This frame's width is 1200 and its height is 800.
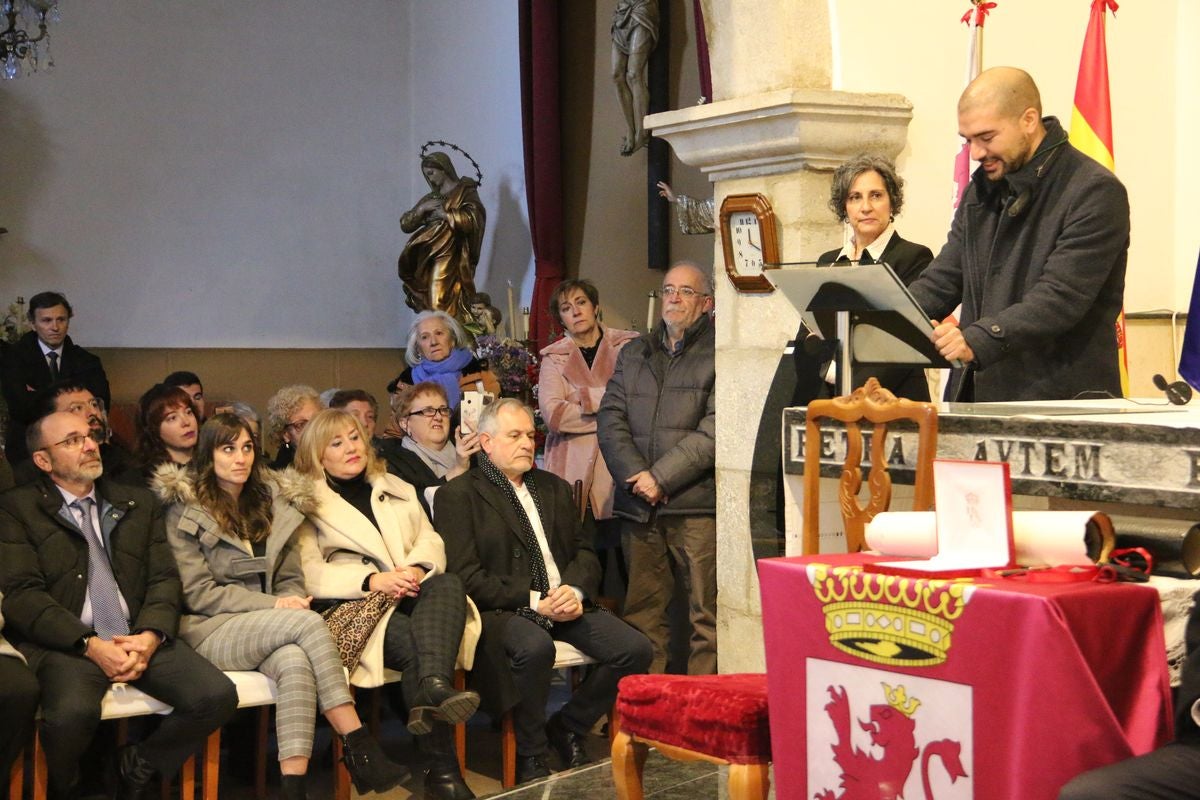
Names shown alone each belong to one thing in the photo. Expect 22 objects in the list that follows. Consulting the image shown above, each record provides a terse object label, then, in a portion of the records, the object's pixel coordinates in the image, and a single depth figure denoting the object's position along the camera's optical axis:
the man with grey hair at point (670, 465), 4.79
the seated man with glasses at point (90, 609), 3.76
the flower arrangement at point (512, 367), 6.69
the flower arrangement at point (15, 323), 7.73
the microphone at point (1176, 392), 2.80
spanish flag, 4.82
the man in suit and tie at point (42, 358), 6.91
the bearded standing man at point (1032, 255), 3.06
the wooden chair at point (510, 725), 4.30
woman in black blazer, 3.78
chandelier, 7.16
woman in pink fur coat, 5.41
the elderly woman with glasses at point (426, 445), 5.11
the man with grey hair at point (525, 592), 4.30
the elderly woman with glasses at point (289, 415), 5.31
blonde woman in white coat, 4.05
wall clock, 4.40
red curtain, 8.30
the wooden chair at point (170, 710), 3.74
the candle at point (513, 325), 7.94
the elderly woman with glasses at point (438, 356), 6.29
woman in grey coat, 3.95
